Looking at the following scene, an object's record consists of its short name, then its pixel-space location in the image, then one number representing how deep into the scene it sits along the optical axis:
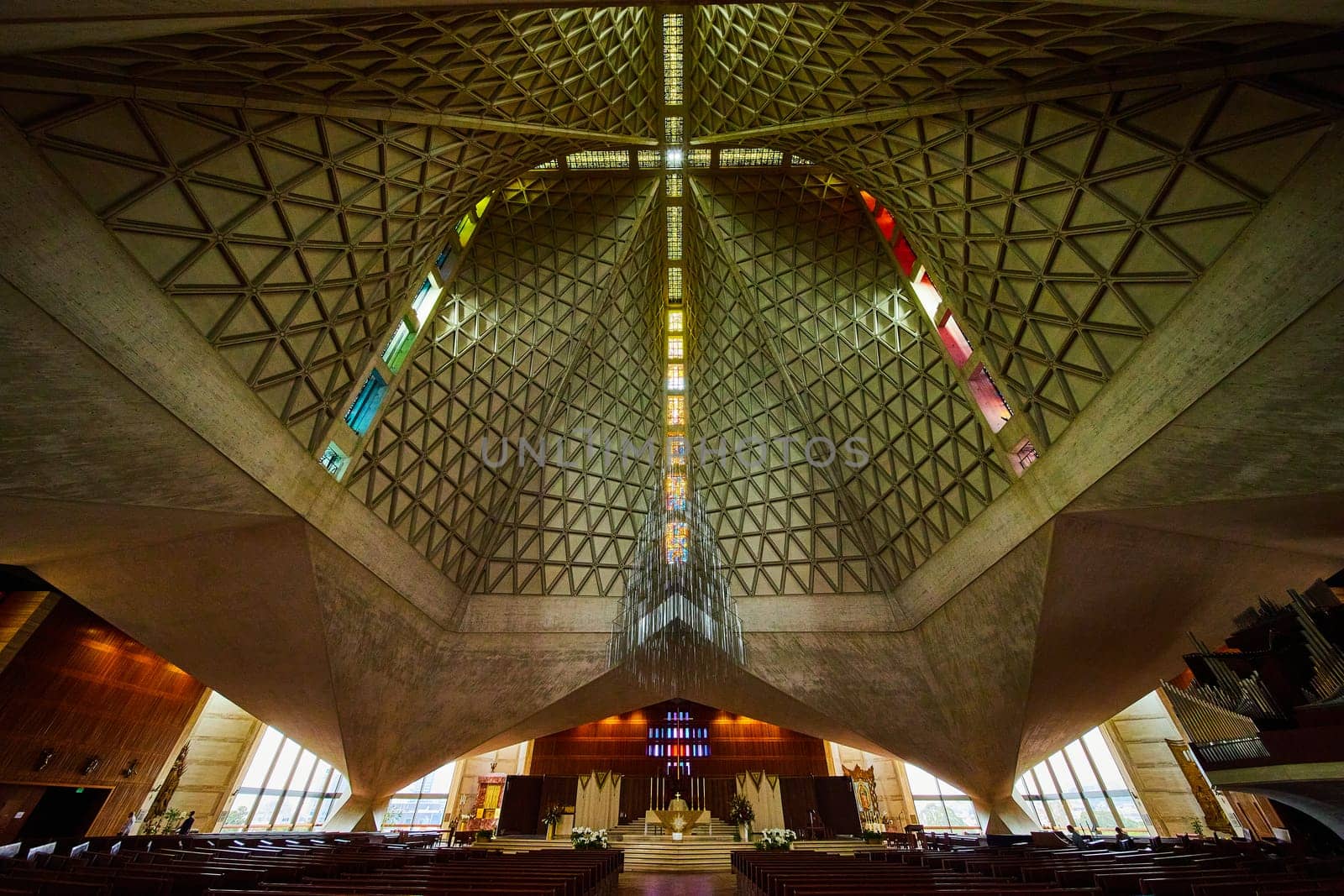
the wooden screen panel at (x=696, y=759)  27.00
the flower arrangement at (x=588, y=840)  16.88
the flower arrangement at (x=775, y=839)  16.91
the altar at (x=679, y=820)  20.03
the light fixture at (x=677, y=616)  17.89
